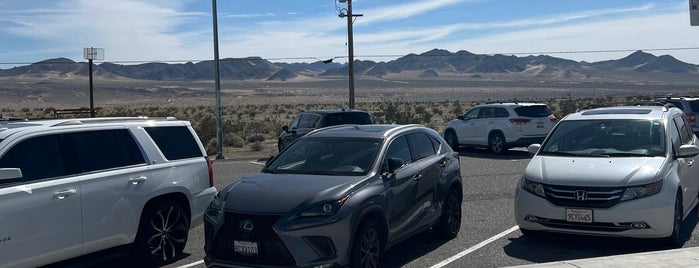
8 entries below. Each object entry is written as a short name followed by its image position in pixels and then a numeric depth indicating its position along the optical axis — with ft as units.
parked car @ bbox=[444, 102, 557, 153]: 71.97
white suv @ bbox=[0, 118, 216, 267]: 22.29
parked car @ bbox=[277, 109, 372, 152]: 65.00
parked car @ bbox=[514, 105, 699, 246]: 27.89
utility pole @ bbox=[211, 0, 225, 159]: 78.15
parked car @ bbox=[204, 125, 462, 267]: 22.67
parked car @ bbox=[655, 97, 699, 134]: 76.48
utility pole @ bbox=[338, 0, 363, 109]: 99.60
